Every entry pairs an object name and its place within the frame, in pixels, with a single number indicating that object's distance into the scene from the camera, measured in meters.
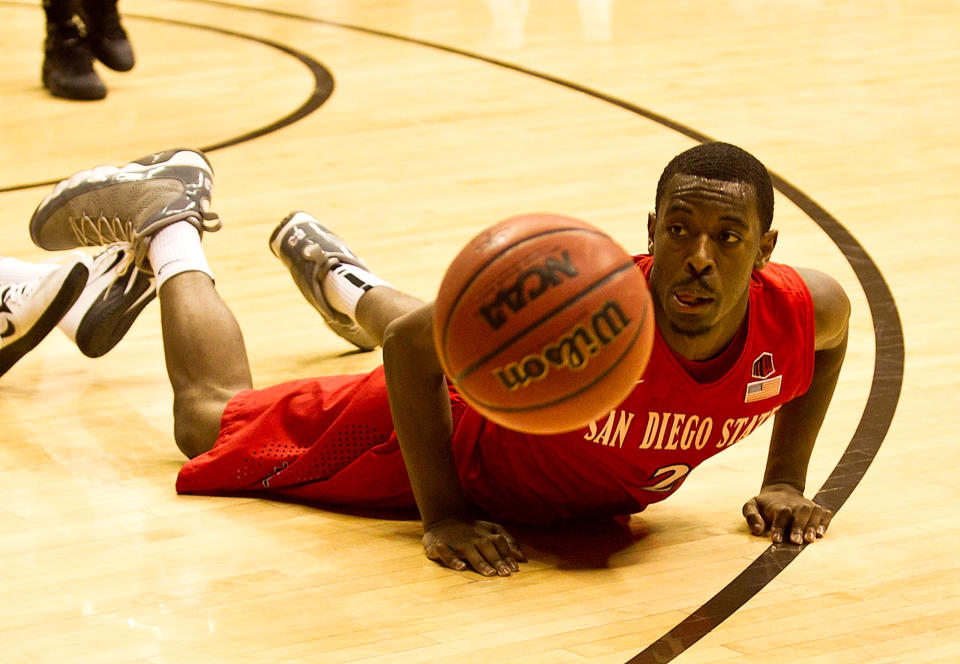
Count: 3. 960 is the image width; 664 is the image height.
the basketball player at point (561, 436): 4.62
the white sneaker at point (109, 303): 6.82
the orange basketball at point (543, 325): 4.13
